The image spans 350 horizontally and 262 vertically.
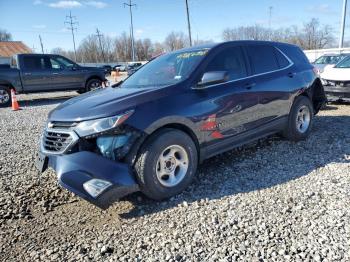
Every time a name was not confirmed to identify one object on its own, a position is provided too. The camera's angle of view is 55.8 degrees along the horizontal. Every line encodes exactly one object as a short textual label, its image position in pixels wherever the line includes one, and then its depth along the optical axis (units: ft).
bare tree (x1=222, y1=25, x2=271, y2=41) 194.49
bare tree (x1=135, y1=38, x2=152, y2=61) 352.90
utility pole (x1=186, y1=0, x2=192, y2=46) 113.70
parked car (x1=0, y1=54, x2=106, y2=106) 42.93
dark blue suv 11.14
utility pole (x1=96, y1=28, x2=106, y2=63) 315.37
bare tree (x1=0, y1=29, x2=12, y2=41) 345.60
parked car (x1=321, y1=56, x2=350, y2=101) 28.66
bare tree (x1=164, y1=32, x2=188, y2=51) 288.10
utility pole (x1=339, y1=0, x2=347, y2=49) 82.89
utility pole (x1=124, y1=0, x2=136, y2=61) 191.11
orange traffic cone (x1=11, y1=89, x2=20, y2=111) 40.10
